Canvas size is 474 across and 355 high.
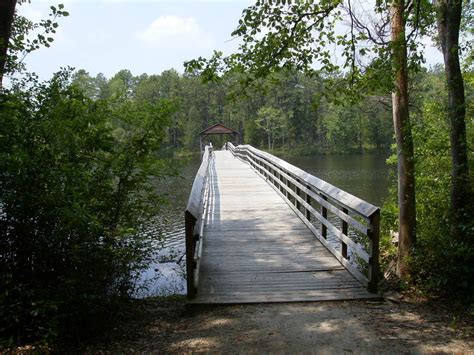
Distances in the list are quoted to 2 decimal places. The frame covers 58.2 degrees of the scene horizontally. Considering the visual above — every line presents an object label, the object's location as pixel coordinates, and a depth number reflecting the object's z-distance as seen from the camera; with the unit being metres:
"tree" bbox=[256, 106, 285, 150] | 66.25
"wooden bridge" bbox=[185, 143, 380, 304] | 4.60
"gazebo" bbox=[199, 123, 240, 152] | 36.03
